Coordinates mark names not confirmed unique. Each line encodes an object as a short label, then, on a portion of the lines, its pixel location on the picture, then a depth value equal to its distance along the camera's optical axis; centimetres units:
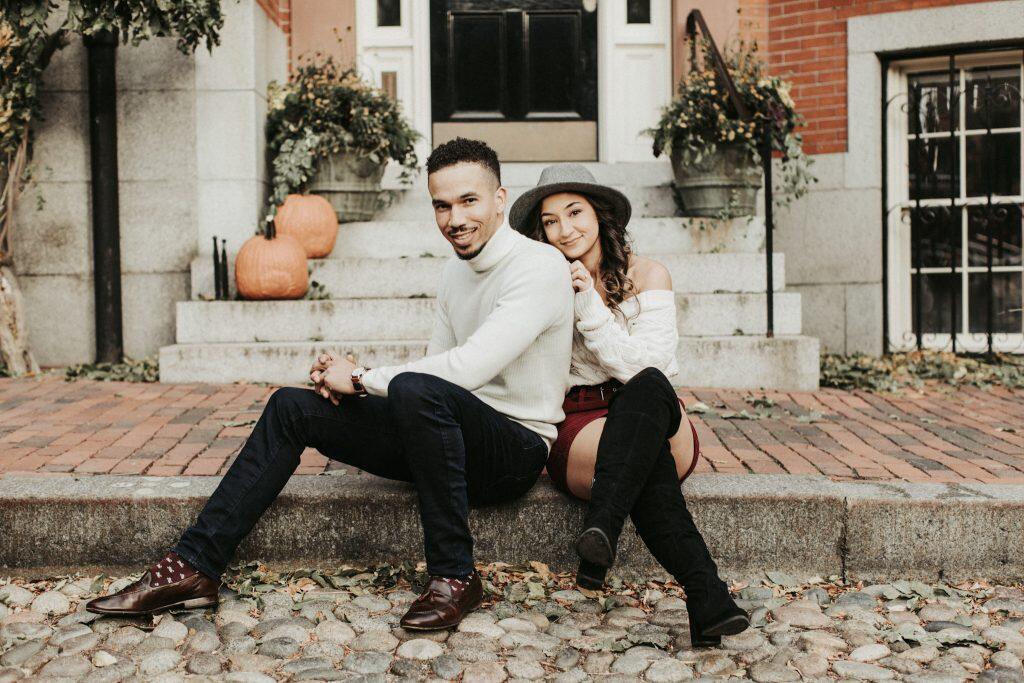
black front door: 735
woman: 249
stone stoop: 538
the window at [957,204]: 676
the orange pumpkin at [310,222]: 596
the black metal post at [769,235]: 550
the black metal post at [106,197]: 604
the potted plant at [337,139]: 614
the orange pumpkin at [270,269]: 560
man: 259
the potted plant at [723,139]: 609
